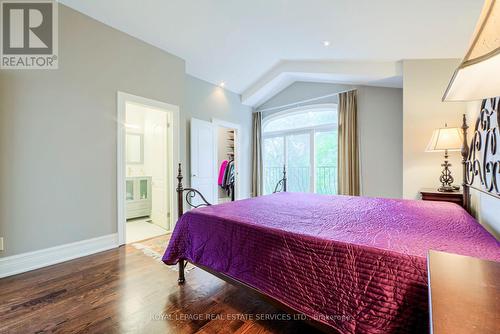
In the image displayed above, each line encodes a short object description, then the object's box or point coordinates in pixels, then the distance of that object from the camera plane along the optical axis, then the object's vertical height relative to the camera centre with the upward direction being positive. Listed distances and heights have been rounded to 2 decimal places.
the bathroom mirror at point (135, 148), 5.00 +0.45
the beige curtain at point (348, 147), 4.28 +0.38
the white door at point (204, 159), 4.37 +0.18
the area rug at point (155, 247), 2.56 -1.08
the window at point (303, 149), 4.89 +0.45
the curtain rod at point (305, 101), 4.49 +1.50
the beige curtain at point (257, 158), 5.84 +0.25
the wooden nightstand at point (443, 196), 2.54 -0.34
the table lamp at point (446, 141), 2.56 +0.30
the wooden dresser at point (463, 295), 0.47 -0.33
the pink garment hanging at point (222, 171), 5.95 -0.09
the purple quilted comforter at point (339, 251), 1.00 -0.48
